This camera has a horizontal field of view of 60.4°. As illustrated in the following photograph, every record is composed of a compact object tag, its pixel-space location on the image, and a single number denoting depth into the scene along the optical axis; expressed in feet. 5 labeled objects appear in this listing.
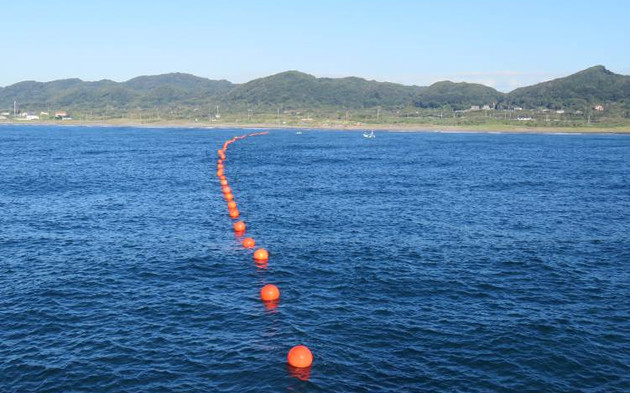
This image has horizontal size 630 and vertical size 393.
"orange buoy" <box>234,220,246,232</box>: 212.02
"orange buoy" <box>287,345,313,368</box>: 108.58
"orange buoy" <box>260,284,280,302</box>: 142.61
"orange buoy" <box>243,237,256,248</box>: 190.62
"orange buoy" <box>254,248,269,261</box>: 175.42
